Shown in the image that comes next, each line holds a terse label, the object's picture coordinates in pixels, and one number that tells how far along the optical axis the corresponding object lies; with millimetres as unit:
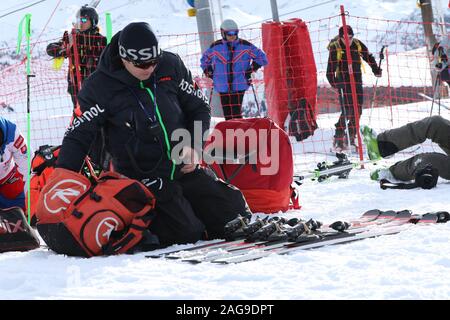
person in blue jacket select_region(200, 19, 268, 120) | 19109
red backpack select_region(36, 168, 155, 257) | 8789
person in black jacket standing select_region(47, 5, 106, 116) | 18281
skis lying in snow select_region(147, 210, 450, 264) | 8352
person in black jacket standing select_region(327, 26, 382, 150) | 21453
